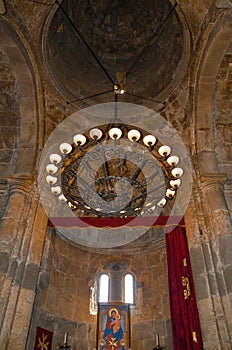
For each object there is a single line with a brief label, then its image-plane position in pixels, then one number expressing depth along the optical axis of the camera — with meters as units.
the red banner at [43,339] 7.29
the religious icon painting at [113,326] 8.05
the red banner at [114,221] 7.84
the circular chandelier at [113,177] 6.13
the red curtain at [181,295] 6.27
